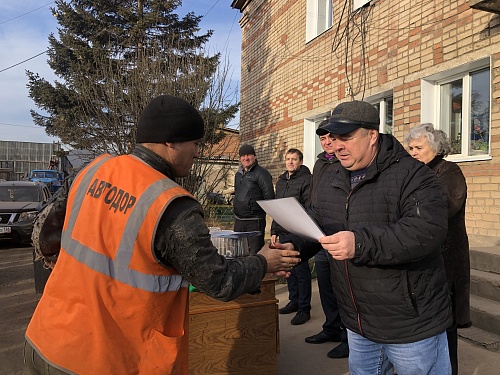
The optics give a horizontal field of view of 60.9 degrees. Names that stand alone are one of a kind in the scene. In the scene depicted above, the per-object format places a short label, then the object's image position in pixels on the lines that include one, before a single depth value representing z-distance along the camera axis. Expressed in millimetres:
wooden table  3059
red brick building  5469
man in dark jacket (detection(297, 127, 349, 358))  4297
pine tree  10414
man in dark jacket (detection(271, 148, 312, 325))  4930
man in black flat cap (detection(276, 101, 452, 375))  1818
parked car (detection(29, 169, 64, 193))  31542
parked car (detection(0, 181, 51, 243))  10562
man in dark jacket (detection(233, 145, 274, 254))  5934
